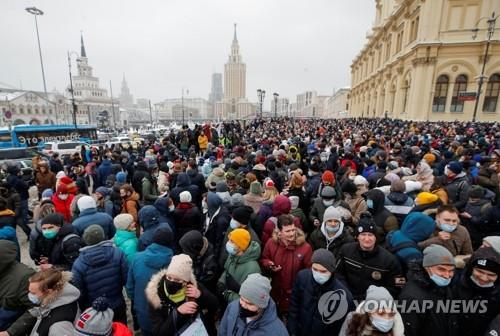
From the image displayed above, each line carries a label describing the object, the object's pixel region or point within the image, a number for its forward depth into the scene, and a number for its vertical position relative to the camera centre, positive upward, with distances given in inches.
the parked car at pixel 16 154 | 610.2 -82.5
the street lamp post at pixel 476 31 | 937.6 +345.1
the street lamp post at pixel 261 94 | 1070.0 +117.6
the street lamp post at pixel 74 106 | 1064.8 +55.1
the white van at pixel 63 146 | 785.2 -81.0
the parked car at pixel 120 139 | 1080.2 -79.5
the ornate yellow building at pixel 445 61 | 975.0 +254.9
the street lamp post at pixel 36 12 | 1125.7 +459.1
